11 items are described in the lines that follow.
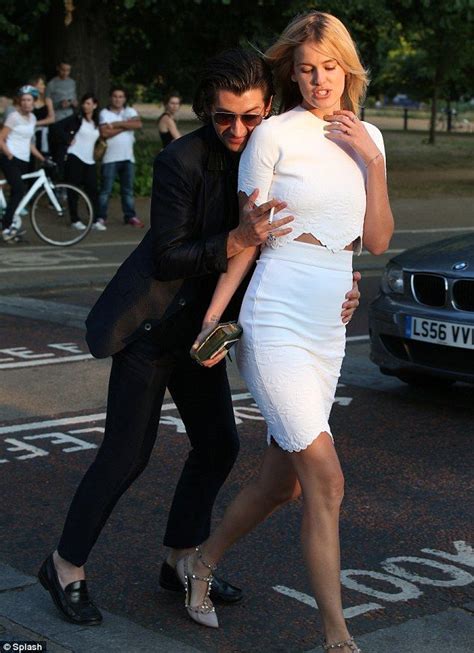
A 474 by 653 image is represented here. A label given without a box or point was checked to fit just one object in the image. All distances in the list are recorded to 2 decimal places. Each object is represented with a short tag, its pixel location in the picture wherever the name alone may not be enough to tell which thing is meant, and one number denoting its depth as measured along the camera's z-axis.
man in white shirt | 17.16
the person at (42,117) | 19.06
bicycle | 15.57
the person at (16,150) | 15.60
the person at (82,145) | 16.91
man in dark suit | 3.80
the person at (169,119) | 18.23
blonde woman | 3.66
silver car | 7.29
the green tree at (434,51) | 23.33
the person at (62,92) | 20.23
